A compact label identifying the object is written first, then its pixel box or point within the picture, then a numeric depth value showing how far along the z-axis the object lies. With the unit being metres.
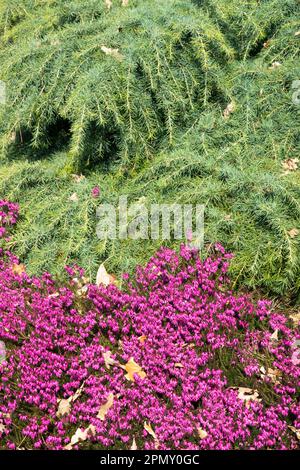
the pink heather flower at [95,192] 4.37
